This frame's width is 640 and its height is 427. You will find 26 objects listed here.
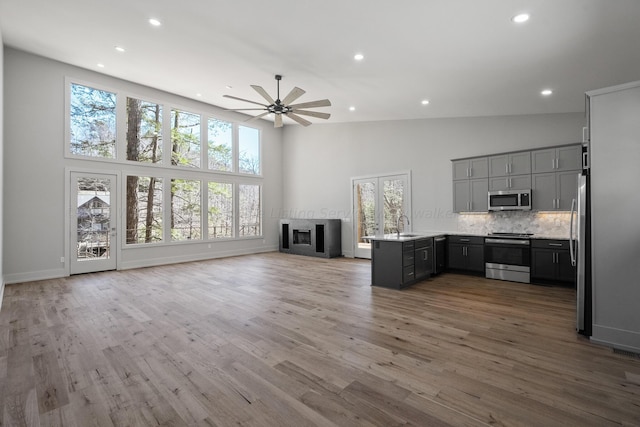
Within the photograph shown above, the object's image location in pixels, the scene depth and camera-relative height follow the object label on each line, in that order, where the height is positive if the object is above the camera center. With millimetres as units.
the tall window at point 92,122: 6043 +1951
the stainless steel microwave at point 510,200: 5332 +265
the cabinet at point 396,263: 4680 -781
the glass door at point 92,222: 5941 -141
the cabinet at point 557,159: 4941 +948
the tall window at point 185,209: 7430 +150
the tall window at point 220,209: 8180 +166
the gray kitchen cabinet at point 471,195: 5824 +389
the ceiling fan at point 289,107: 4324 +1711
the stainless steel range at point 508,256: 5102 -735
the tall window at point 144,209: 6750 +137
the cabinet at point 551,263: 4734 -781
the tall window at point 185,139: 7488 +1963
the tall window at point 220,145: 8188 +1959
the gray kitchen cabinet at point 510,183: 5379 +590
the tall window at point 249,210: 8891 +149
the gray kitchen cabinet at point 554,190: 4973 +422
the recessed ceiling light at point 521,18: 2800 +1868
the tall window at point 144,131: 6801 +1970
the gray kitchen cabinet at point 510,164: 5391 +938
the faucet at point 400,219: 7141 -102
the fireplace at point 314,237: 8180 -644
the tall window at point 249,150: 8879 +1979
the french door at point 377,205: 7227 +238
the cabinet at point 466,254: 5625 -752
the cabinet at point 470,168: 5855 +930
